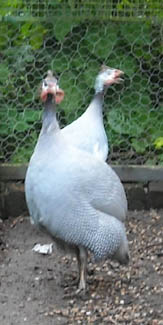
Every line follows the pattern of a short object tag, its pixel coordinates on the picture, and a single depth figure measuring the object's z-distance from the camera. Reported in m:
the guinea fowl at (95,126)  3.68
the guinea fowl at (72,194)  3.23
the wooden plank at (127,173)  4.42
